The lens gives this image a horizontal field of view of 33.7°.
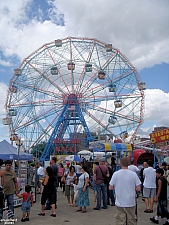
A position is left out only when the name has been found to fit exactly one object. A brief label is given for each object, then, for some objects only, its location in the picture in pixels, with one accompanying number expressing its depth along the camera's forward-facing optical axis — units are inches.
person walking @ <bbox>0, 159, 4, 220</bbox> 233.9
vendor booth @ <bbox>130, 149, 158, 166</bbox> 702.1
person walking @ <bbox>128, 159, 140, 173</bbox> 369.4
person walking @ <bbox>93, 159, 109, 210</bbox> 342.1
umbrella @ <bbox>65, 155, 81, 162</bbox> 752.1
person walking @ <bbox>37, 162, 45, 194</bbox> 511.8
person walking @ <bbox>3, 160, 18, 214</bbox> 258.1
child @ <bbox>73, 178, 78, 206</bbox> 363.3
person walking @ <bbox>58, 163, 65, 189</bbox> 556.7
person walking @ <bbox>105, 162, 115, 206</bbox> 371.1
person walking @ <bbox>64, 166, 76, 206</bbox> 363.2
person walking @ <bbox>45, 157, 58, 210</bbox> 337.0
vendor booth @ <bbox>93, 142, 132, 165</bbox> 517.7
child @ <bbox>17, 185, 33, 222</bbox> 278.1
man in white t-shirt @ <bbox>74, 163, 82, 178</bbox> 438.0
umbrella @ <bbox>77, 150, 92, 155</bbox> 728.3
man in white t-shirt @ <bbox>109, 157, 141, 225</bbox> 183.5
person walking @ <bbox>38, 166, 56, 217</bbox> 292.0
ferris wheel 1127.6
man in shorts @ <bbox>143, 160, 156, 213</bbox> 304.2
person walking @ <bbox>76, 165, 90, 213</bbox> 319.6
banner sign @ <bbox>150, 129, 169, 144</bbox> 493.9
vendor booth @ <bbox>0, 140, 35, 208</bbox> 402.0
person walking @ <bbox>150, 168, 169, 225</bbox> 254.7
